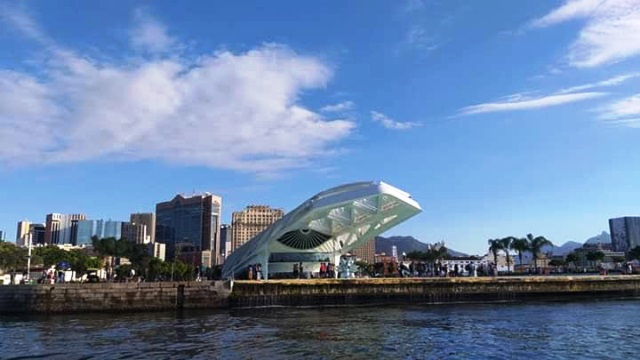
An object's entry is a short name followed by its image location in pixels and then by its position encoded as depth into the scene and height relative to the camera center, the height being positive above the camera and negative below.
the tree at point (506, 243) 143.25 +8.16
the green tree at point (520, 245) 140.25 +7.50
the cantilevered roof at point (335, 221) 53.12 +6.21
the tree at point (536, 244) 137.50 +7.57
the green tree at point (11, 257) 90.12 +3.68
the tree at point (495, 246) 145.38 +7.52
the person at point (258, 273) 49.39 +0.30
